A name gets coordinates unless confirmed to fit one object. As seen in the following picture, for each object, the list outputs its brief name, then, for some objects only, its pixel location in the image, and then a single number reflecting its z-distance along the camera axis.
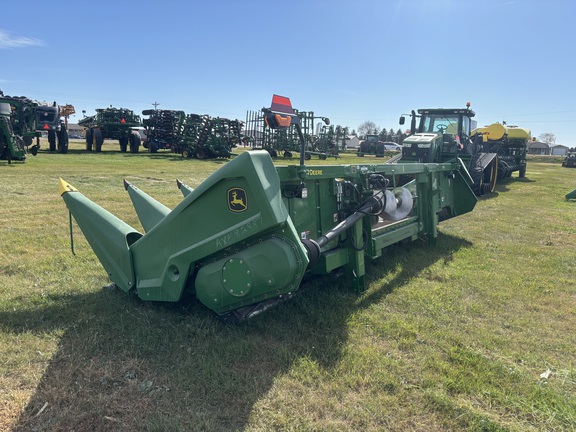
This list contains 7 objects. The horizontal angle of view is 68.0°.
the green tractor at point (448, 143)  10.09
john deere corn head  2.68
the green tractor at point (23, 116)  15.39
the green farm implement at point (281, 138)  24.78
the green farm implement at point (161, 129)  24.72
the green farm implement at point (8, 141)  13.09
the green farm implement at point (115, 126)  23.28
